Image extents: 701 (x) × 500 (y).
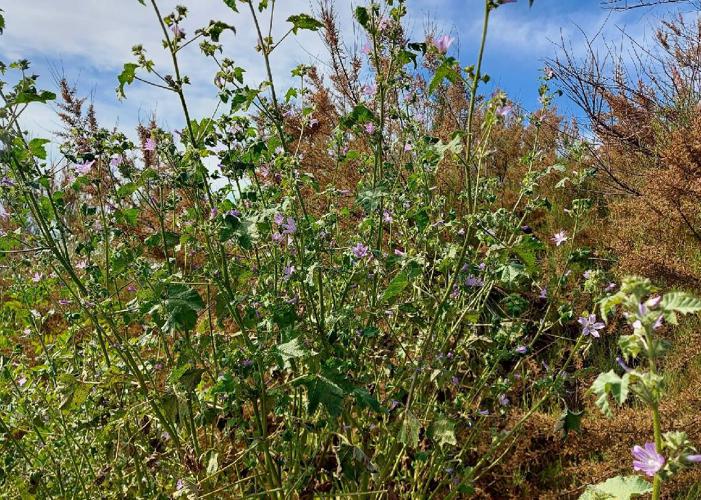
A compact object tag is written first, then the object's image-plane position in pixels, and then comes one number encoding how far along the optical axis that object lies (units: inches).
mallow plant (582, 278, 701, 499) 34.7
